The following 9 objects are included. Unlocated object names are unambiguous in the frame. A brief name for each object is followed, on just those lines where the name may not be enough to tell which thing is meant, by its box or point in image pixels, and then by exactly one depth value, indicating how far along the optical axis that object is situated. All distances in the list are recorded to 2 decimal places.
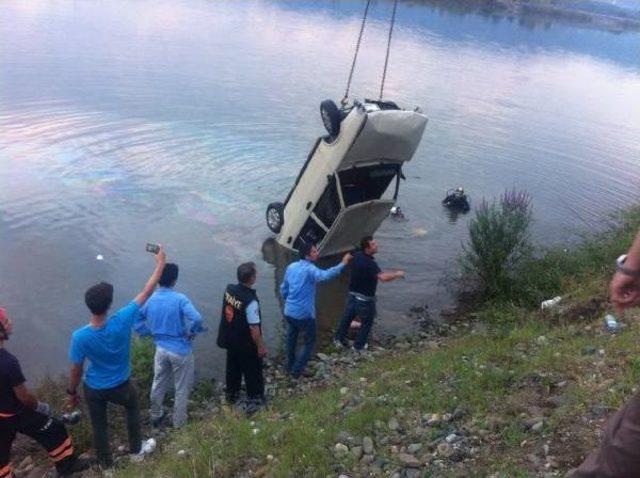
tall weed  11.69
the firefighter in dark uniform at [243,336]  7.07
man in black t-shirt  8.84
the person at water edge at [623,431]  2.95
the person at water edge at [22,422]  5.48
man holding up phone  5.97
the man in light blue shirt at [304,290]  8.17
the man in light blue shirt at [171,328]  6.77
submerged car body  11.09
